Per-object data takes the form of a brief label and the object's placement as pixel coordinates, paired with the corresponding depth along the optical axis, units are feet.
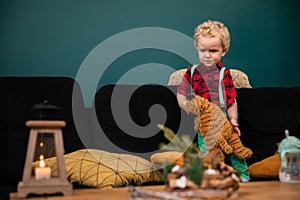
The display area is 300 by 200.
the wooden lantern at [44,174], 9.86
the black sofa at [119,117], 14.50
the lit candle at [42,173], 10.11
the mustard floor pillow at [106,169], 12.58
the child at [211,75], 15.78
